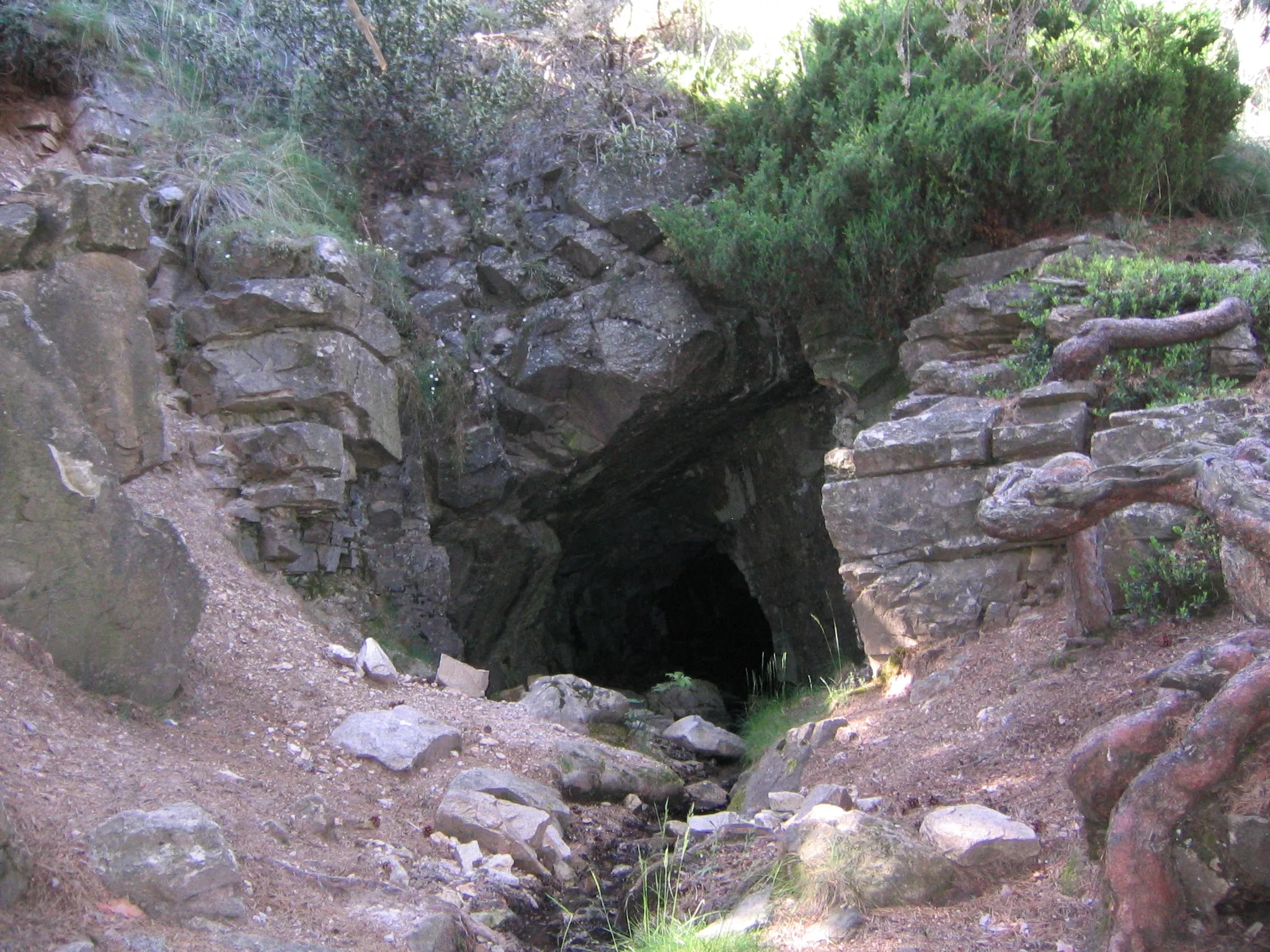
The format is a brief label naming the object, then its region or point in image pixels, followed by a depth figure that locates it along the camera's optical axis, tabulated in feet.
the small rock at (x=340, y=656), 21.13
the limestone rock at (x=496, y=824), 15.07
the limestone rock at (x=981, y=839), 11.93
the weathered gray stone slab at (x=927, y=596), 21.72
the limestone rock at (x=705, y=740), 25.59
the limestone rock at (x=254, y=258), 26.48
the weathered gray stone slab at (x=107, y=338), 19.04
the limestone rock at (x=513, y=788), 16.39
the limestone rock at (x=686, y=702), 34.73
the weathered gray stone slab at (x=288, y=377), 25.80
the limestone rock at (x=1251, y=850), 8.83
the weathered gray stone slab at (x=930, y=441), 22.24
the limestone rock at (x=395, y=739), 16.75
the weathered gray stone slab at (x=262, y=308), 25.98
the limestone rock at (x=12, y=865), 8.98
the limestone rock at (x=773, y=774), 19.71
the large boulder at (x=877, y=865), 11.53
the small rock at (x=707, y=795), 21.08
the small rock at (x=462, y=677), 23.95
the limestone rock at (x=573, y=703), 24.26
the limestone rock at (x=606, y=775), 19.06
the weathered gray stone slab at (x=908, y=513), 22.08
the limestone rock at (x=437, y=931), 11.19
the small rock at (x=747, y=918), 11.50
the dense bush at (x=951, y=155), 28.76
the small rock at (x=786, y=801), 17.06
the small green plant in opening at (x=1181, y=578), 17.48
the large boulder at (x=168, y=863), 10.04
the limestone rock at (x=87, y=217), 19.02
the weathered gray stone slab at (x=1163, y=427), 19.07
